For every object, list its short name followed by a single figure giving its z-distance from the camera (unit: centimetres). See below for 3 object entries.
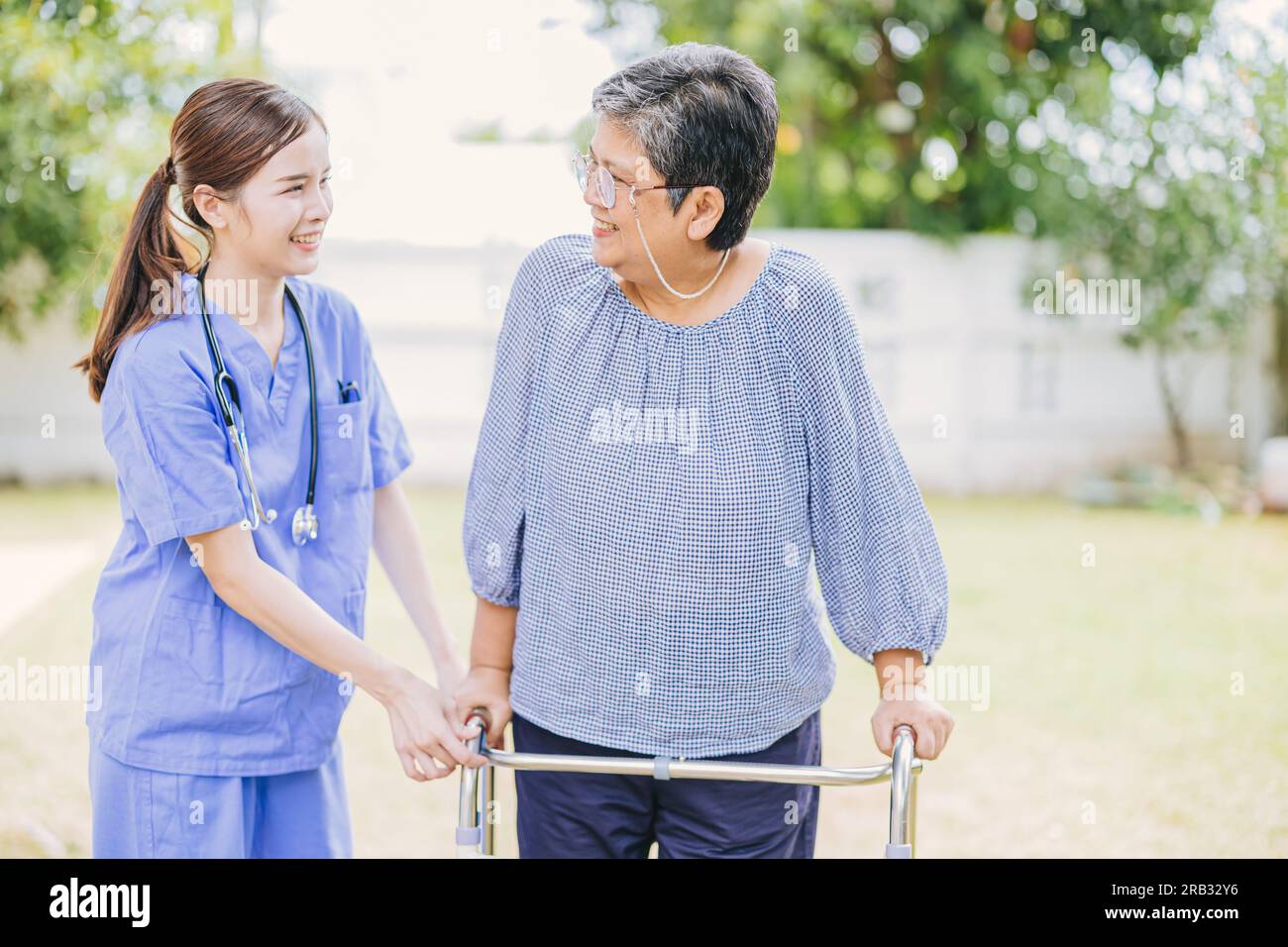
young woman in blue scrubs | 165
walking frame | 157
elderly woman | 163
